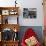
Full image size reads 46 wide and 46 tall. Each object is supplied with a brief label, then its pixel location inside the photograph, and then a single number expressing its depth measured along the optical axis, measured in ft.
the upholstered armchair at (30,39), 8.94
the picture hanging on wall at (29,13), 9.76
